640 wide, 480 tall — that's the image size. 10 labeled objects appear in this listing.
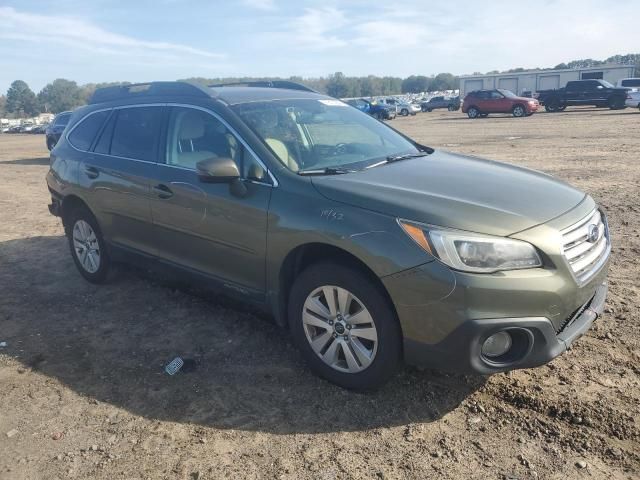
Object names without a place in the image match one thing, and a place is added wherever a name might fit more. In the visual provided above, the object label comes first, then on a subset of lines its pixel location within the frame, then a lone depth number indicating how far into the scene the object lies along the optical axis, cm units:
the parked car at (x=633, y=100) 3170
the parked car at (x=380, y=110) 4194
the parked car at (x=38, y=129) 6405
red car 3312
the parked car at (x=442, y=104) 5272
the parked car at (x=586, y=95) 3306
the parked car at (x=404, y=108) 4803
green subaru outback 291
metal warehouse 6203
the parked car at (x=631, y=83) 4234
